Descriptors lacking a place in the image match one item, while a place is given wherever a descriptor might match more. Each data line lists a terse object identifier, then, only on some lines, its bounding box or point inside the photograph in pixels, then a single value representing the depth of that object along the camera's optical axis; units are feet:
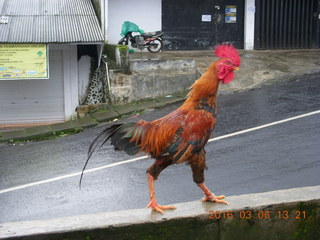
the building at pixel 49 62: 45.96
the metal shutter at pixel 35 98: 48.19
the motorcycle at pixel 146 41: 54.19
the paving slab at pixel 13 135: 39.55
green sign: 43.47
